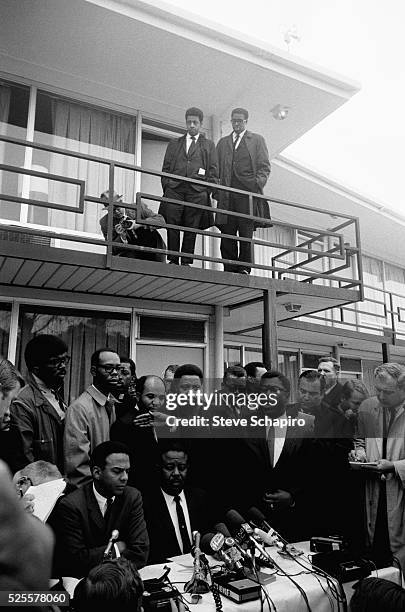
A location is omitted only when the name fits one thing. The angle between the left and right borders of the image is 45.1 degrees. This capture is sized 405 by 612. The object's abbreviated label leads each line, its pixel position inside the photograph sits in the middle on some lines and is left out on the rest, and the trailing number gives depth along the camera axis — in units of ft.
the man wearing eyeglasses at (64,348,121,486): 11.11
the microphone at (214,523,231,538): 10.85
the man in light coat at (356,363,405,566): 11.88
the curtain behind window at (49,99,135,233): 21.81
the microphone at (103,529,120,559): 8.80
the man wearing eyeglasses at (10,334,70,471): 10.72
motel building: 19.24
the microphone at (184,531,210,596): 8.79
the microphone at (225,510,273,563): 9.82
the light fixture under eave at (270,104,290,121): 25.66
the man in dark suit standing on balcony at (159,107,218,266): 20.51
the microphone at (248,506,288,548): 10.37
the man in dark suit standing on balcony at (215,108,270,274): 21.16
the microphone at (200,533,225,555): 9.73
